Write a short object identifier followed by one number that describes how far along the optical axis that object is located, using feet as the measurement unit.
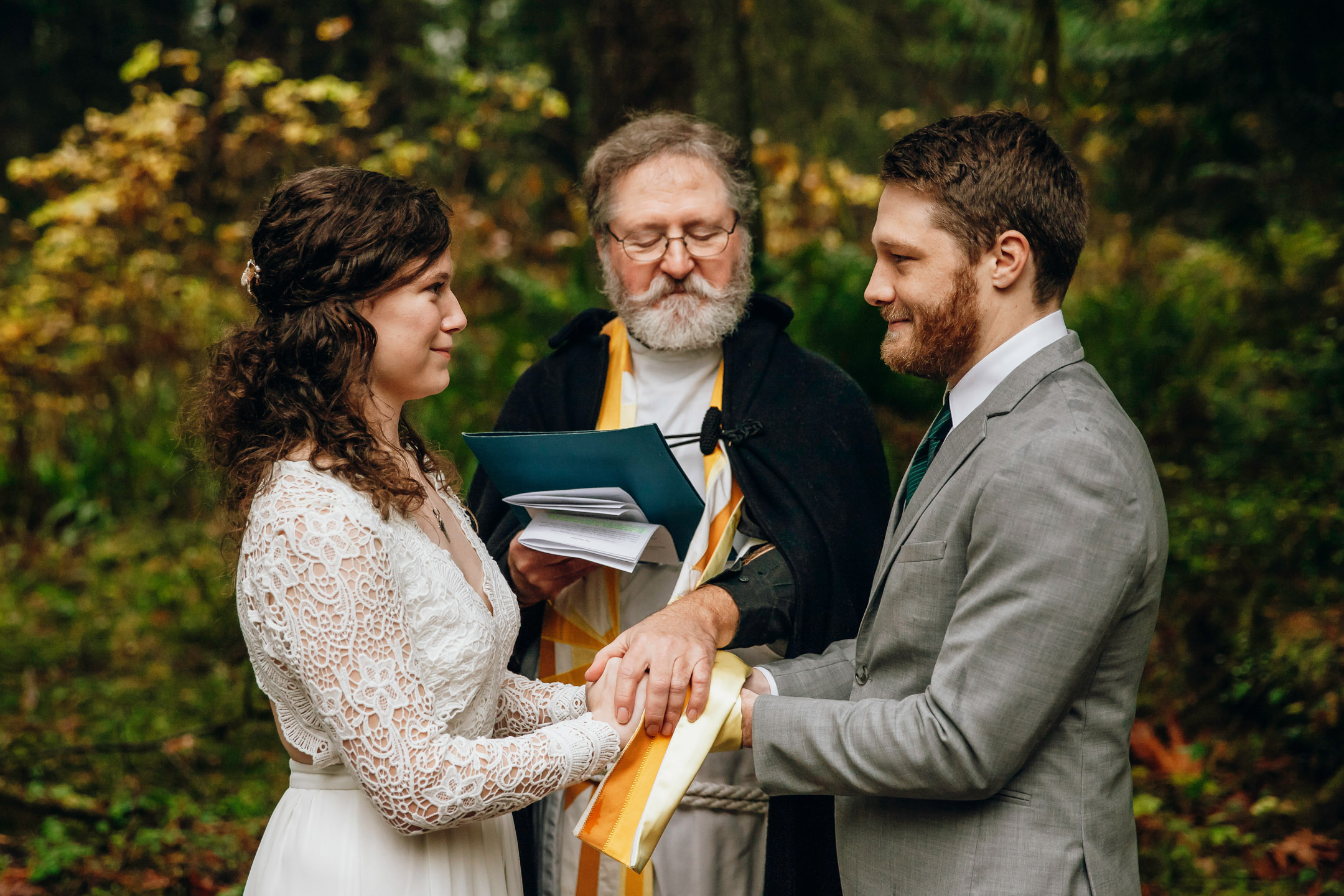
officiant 8.29
